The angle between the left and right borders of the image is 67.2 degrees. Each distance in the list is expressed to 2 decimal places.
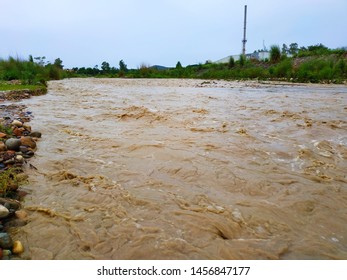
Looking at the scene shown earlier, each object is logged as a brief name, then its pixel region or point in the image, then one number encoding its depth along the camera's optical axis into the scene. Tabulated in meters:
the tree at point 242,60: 29.07
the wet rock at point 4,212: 2.34
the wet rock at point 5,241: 2.00
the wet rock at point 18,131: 4.86
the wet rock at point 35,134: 5.07
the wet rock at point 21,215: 2.44
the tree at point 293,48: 33.00
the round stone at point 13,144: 3.97
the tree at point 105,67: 50.03
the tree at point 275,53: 25.71
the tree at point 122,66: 50.16
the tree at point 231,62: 30.35
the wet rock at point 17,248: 2.01
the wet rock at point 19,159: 3.66
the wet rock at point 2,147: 3.79
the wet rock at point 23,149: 4.09
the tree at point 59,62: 37.66
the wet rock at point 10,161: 3.48
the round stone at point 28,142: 4.34
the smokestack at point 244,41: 34.56
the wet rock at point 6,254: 1.92
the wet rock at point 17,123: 5.33
